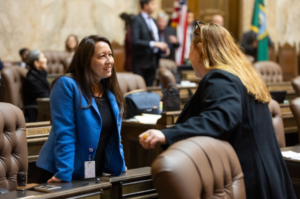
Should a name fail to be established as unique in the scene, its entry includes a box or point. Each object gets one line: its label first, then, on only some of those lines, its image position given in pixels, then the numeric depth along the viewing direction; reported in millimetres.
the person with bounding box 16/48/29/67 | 8455
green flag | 10375
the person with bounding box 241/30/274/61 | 10477
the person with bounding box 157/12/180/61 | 7672
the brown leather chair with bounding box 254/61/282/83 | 8070
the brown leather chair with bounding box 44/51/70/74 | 8984
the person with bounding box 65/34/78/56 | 9352
